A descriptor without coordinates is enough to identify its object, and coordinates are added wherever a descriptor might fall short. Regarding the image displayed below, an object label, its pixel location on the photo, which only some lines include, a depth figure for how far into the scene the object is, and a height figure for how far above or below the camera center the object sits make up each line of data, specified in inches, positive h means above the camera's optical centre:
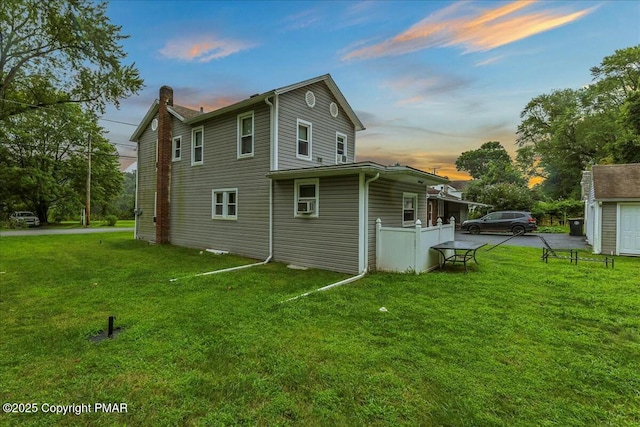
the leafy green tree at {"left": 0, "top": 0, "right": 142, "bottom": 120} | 479.2 +283.0
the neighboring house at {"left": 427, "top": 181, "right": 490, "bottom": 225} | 808.3 +22.8
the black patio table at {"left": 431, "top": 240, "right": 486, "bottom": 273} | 295.6 -34.7
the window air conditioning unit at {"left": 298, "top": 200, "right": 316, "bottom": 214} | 323.6 +7.0
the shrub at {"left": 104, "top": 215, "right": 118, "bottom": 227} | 1018.0 -35.0
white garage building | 418.0 +7.5
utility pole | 951.8 +65.2
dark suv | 714.8 -20.4
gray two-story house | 304.7 +40.0
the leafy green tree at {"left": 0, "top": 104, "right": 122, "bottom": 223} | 899.4 +173.8
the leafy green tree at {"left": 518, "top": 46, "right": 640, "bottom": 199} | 800.3 +338.7
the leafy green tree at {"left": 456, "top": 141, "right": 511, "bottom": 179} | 2306.2 +477.6
